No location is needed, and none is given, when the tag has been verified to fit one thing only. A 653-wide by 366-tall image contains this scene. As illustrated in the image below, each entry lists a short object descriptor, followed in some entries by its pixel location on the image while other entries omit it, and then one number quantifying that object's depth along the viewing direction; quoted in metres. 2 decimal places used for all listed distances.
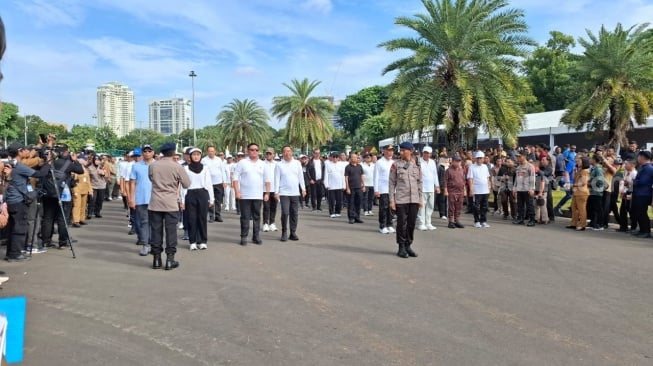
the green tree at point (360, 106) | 88.12
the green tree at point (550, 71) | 51.34
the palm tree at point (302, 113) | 39.53
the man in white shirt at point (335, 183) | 15.58
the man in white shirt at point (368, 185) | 16.50
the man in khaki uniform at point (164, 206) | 7.91
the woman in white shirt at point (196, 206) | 9.66
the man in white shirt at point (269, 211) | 11.95
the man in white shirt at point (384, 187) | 11.95
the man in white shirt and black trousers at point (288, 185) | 10.84
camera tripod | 9.05
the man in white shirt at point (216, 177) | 14.20
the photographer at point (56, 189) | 9.38
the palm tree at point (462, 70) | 18.42
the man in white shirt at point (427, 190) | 12.28
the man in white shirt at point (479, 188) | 12.68
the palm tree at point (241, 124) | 48.53
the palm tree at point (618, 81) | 21.33
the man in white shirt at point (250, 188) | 10.35
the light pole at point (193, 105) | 54.88
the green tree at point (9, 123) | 51.37
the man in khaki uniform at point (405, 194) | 8.73
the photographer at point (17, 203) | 8.45
